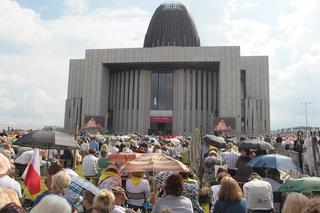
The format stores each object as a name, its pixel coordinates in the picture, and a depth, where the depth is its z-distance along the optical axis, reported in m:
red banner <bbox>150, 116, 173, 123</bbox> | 71.31
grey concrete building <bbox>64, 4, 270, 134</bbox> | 67.69
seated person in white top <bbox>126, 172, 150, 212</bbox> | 7.48
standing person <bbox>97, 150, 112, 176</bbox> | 11.50
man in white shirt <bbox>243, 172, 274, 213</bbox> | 6.68
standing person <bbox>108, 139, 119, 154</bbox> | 15.36
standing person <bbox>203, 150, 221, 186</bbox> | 11.04
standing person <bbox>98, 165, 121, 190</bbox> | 7.46
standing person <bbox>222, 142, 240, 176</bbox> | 12.43
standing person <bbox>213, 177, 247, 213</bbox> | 5.29
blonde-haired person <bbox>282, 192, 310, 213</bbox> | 4.02
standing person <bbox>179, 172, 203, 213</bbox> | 6.12
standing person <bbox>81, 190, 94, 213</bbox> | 5.07
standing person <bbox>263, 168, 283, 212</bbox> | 8.23
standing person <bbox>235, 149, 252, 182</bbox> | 9.35
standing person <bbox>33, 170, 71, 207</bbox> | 5.29
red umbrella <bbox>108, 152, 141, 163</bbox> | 10.53
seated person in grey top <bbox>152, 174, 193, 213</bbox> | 5.17
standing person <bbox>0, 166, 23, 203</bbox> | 5.62
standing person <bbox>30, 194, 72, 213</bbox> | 3.23
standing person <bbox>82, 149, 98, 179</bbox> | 11.39
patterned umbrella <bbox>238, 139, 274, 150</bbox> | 12.37
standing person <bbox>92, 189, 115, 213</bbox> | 4.28
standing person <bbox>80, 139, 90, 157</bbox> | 19.56
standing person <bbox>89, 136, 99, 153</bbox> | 19.58
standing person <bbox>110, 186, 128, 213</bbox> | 5.62
